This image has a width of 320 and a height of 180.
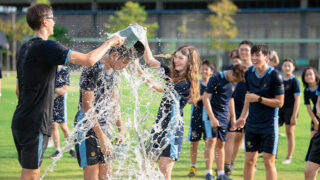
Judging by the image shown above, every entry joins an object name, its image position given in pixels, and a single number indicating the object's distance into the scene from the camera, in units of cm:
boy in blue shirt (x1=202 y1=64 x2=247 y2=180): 634
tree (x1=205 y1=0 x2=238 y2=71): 4988
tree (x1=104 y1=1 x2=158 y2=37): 5006
